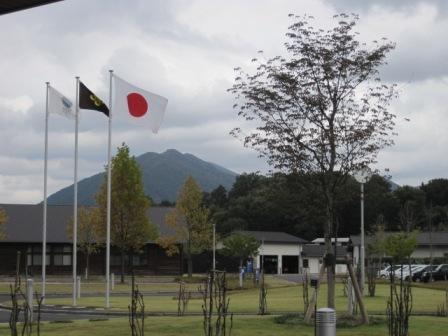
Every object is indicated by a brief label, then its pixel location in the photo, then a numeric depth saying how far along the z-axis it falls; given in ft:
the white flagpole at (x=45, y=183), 98.32
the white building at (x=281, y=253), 285.64
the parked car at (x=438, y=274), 186.60
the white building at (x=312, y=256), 286.91
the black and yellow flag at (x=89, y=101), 95.45
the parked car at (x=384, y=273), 193.16
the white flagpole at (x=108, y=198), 90.54
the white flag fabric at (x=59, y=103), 98.22
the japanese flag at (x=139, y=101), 84.74
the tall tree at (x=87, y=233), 194.90
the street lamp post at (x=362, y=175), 65.26
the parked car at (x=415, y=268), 194.59
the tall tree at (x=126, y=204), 167.84
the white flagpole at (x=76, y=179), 95.45
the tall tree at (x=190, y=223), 202.18
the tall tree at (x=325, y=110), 63.31
